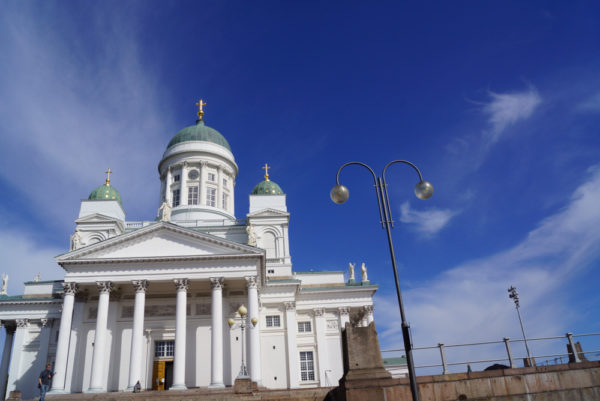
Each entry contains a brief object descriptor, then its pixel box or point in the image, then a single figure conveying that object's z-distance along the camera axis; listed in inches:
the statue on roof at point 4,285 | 1533.3
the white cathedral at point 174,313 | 1192.2
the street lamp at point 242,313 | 875.4
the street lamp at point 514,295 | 1882.4
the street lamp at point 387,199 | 441.1
